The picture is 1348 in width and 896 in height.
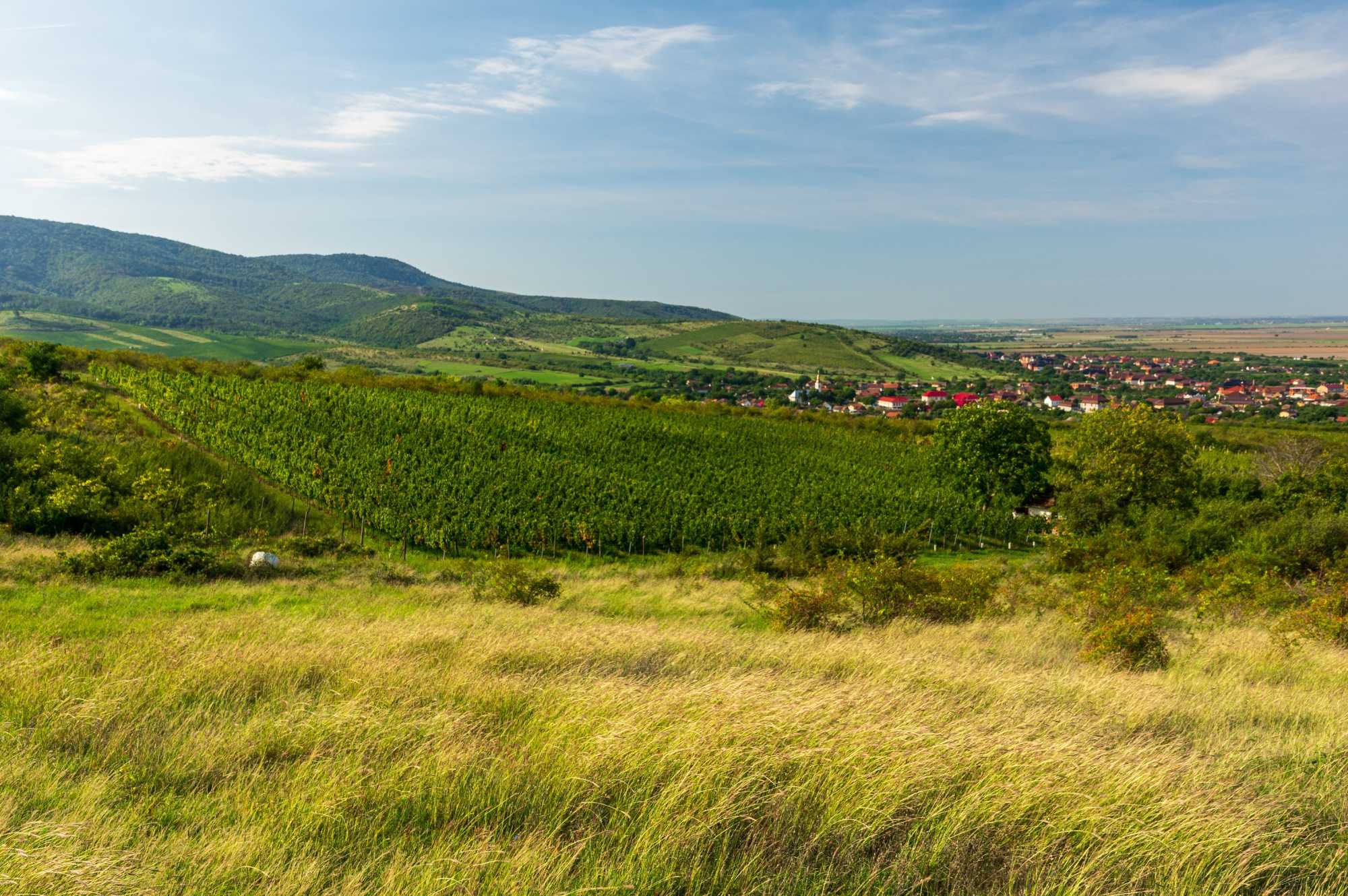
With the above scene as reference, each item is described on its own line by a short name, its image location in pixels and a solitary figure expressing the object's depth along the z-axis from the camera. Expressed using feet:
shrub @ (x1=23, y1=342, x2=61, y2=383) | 175.22
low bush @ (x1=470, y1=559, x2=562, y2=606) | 56.29
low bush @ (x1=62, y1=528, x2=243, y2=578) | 51.67
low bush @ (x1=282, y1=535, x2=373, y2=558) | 82.69
